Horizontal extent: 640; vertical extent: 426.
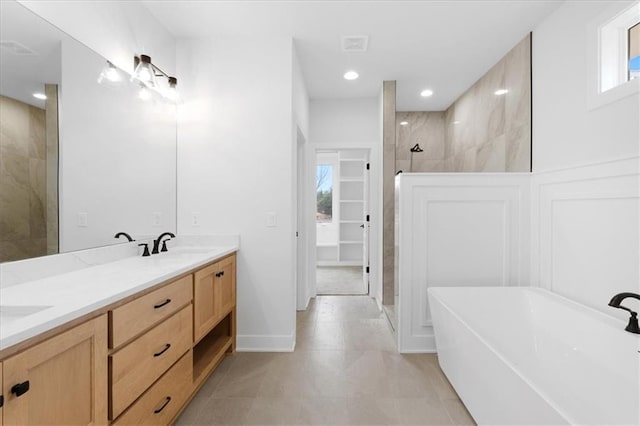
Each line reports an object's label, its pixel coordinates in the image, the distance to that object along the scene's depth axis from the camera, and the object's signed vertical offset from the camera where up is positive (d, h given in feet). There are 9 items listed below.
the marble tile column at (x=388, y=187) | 11.55 +0.97
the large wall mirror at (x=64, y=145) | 4.57 +1.18
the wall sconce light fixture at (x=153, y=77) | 7.23 +3.33
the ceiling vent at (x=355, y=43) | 8.75 +4.90
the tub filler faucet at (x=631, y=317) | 5.11 -1.71
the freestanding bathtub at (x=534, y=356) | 4.13 -2.50
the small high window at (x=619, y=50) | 5.98 +3.24
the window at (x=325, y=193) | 21.80 +1.37
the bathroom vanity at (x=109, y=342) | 2.90 -1.61
